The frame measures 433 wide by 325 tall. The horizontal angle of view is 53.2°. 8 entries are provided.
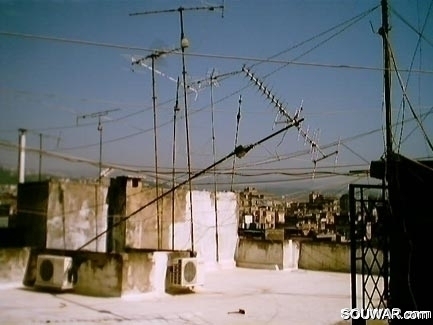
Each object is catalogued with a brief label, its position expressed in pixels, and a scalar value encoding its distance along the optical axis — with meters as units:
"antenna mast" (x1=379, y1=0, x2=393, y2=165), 6.74
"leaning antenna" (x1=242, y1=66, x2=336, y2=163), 13.57
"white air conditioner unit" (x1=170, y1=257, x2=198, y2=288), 11.72
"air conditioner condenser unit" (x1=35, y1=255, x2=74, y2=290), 10.95
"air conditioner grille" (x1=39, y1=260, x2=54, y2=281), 11.16
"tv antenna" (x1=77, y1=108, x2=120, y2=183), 15.33
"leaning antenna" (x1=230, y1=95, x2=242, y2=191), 15.96
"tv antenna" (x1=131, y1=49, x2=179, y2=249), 12.61
